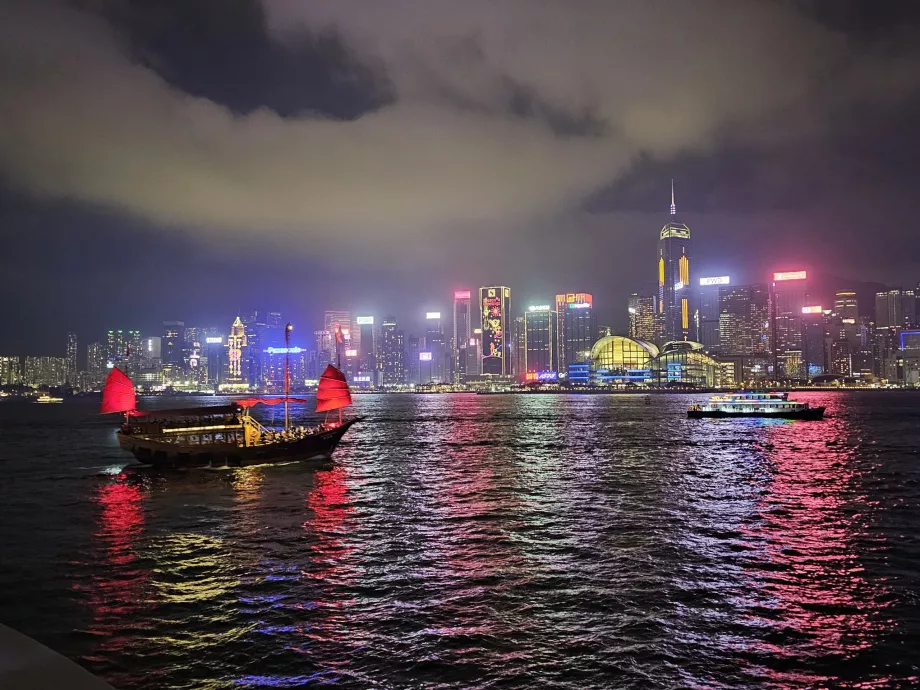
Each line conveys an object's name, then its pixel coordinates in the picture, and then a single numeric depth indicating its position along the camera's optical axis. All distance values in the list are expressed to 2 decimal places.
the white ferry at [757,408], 119.44
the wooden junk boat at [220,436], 55.91
